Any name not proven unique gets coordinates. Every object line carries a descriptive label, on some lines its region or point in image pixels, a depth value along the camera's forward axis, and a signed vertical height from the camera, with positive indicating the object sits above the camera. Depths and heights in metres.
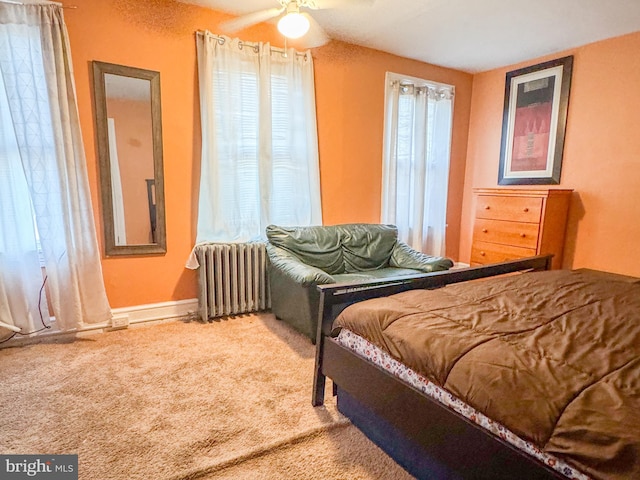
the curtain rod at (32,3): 2.34 +1.17
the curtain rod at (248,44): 2.95 +1.18
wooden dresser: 3.50 -0.41
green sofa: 2.62 -0.69
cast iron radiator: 3.01 -0.86
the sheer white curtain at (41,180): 2.41 -0.01
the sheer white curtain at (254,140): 3.03 +0.37
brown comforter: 0.86 -0.57
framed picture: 3.76 +0.67
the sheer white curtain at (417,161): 4.07 +0.26
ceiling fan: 2.26 +1.14
